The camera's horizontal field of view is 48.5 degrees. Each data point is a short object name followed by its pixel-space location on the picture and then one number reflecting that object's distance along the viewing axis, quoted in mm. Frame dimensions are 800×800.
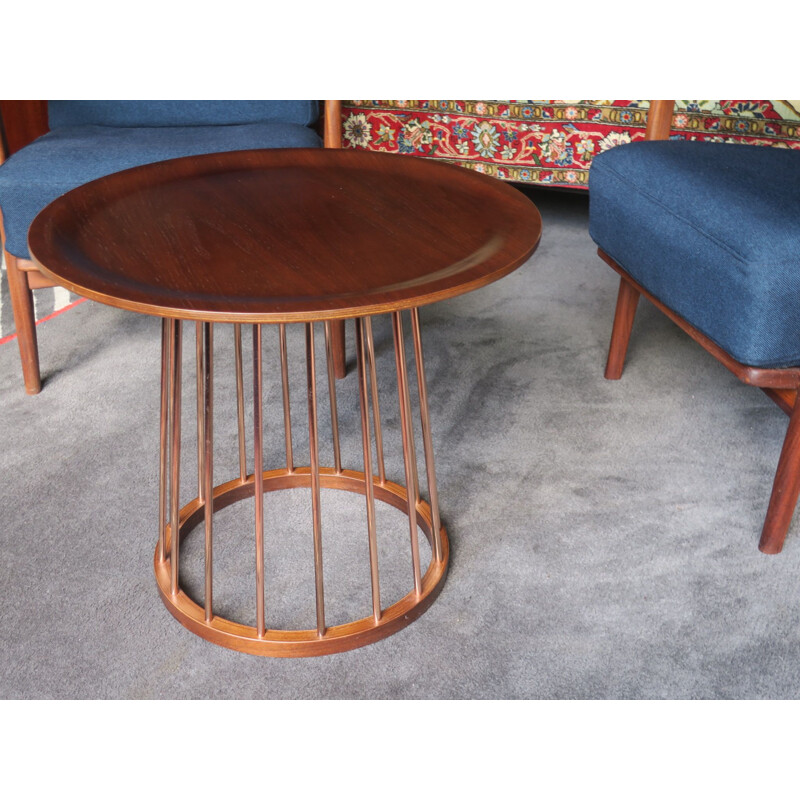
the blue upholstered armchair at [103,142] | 1726
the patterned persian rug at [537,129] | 2377
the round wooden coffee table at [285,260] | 985
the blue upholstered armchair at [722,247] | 1278
